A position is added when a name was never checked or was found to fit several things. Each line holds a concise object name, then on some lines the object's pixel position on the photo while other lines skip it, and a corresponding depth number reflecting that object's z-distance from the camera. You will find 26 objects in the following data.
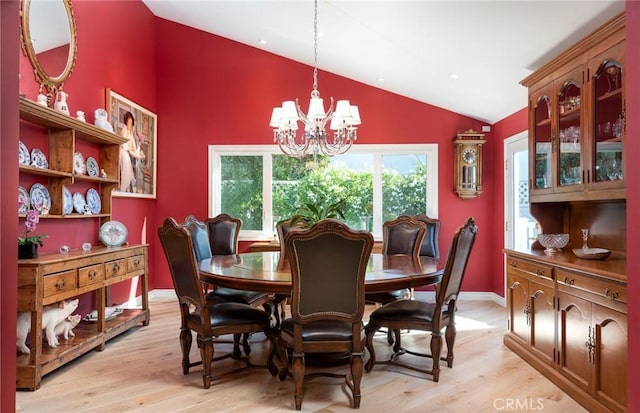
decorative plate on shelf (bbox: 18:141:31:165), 2.95
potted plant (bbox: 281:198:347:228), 4.36
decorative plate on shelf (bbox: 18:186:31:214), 2.94
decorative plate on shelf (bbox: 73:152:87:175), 3.57
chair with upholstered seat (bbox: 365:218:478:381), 2.58
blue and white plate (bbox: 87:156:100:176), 3.79
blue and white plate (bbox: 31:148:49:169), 3.10
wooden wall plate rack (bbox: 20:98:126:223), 2.91
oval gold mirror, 3.09
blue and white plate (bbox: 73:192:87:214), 3.59
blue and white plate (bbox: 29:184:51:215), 3.10
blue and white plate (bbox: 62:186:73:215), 3.35
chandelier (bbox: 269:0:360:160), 3.26
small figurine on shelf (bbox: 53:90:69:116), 3.29
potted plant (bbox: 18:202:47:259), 2.67
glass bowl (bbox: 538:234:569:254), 2.99
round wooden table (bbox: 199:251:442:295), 2.38
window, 5.25
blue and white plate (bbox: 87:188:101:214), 3.81
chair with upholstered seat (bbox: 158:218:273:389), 2.51
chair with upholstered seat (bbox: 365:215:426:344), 3.87
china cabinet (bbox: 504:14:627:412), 2.20
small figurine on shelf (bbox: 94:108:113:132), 3.87
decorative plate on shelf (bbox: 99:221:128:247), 3.74
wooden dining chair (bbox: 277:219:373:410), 2.17
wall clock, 4.98
